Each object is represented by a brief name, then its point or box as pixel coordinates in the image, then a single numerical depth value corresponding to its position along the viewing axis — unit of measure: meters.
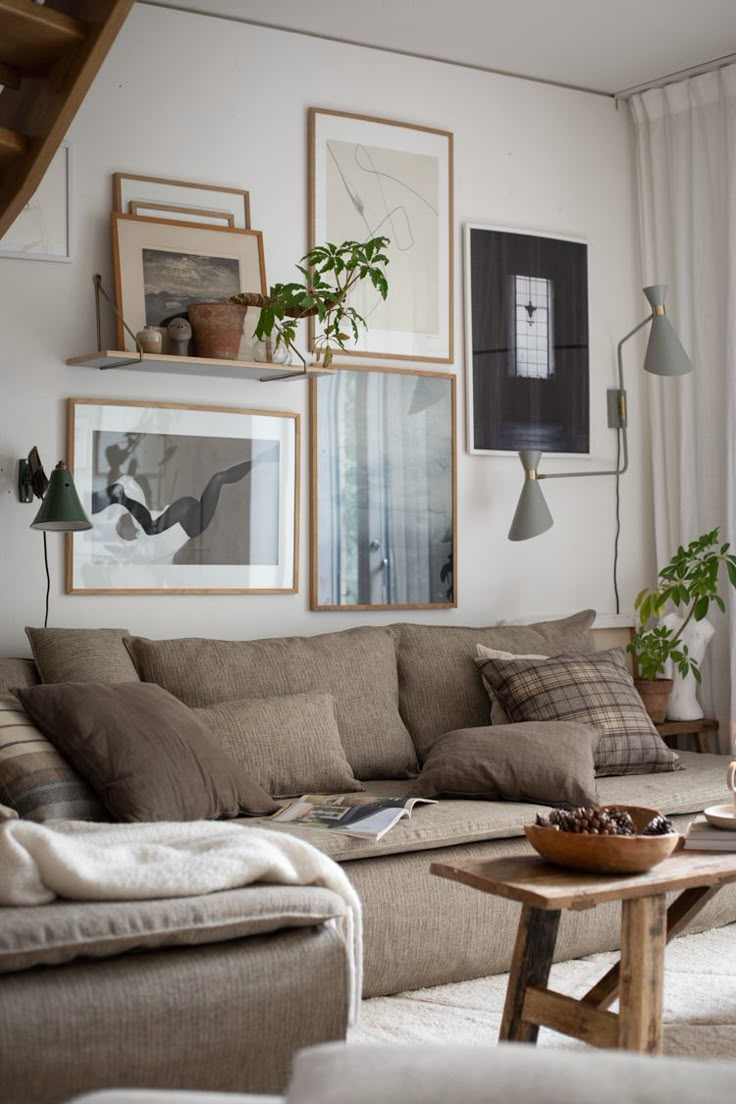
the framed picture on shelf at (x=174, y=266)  3.93
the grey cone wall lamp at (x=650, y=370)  4.48
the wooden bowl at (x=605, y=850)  2.32
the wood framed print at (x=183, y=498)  3.93
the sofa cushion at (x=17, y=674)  3.39
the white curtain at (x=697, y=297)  4.73
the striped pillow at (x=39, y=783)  2.88
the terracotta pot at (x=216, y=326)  3.95
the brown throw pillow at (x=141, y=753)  2.92
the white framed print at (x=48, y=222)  3.84
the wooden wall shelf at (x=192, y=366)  3.80
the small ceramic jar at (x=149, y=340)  3.84
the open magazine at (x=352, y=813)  3.04
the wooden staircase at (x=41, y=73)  2.84
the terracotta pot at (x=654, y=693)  4.52
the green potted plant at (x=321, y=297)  3.95
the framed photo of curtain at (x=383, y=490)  4.36
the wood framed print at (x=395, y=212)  4.39
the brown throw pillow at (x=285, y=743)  3.41
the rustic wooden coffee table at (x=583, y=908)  2.27
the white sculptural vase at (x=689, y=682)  4.59
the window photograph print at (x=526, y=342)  4.69
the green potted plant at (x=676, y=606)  4.46
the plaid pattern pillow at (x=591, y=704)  3.85
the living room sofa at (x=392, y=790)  2.21
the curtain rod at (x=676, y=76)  4.71
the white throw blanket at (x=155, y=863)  2.17
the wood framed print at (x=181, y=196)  4.01
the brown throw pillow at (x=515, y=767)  3.40
